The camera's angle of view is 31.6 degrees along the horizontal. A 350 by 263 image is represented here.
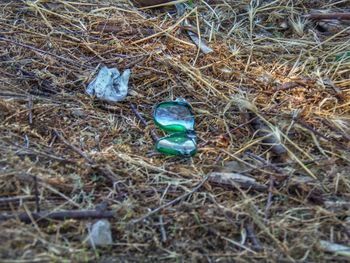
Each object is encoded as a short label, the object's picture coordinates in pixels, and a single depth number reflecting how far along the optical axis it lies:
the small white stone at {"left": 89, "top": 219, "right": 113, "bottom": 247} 1.73
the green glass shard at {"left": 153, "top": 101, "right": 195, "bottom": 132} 2.31
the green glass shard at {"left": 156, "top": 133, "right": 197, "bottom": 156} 2.17
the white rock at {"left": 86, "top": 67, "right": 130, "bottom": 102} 2.45
